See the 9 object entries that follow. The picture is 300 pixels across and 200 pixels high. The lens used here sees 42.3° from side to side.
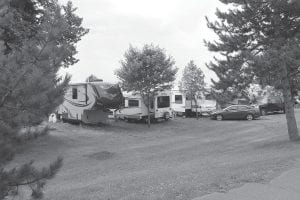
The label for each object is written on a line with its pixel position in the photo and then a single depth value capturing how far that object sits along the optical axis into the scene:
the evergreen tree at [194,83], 37.09
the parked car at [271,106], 39.56
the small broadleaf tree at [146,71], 29.67
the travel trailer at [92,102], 26.64
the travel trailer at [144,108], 31.58
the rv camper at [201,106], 38.15
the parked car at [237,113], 35.49
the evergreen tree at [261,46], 15.52
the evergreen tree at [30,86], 3.79
